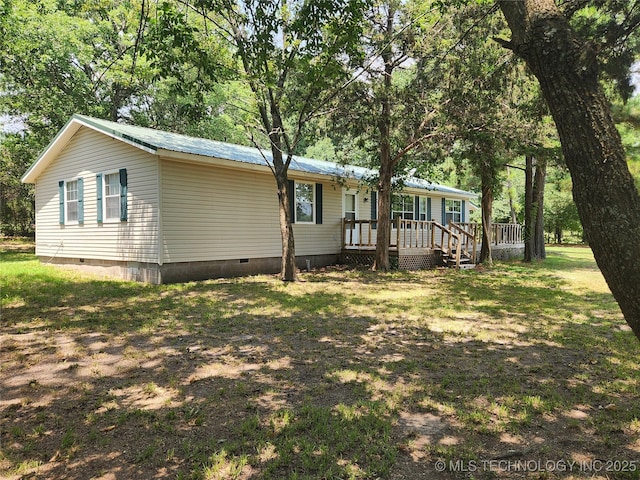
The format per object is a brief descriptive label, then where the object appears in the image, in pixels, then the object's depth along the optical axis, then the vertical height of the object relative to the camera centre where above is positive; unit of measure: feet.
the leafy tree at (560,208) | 98.69 +6.60
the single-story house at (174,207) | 33.30 +2.79
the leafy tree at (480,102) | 25.16 +10.44
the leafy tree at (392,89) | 35.78 +13.12
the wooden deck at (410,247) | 45.32 -1.46
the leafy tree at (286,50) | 21.44 +11.71
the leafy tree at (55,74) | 59.26 +26.15
